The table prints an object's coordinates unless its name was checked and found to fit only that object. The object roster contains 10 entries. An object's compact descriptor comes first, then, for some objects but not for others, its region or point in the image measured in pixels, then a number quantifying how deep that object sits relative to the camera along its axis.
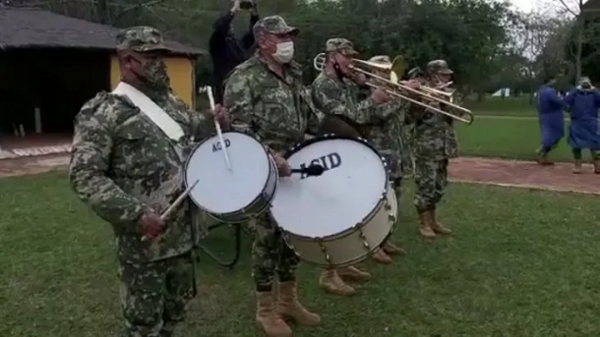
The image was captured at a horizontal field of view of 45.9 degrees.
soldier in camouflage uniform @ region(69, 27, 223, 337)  2.75
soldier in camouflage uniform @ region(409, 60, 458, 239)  6.52
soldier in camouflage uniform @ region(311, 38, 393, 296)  4.84
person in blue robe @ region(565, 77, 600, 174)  11.16
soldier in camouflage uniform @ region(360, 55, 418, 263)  5.48
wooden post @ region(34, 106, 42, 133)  18.66
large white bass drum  3.67
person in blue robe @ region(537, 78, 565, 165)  11.85
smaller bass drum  2.90
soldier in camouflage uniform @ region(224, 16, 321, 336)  4.01
